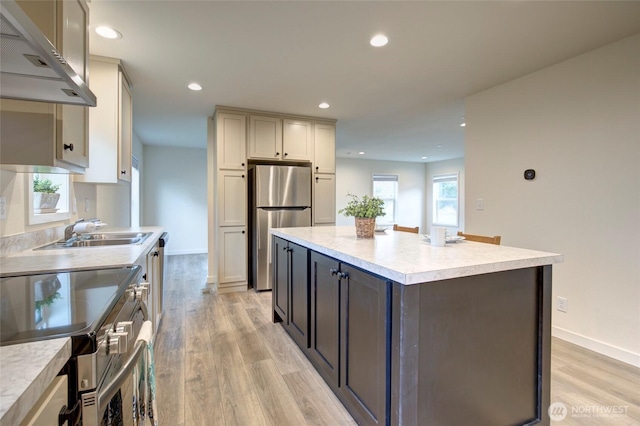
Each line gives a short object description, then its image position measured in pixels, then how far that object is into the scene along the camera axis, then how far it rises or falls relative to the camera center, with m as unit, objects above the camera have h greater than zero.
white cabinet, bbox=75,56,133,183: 2.56 +0.70
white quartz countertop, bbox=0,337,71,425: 0.45 -0.28
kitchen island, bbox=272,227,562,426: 1.23 -0.55
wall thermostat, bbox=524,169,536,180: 2.88 +0.35
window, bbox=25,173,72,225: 1.85 +0.04
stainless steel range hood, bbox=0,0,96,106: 0.78 +0.45
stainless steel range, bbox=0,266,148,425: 0.65 -0.28
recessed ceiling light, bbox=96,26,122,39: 2.17 +1.25
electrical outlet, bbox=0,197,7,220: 1.52 -0.01
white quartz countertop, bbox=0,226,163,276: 1.35 -0.26
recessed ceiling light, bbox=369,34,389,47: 2.26 +1.27
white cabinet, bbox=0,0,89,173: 1.29 +0.39
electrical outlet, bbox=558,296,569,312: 2.67 -0.80
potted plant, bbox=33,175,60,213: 1.97 +0.07
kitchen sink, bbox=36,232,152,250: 2.06 -0.24
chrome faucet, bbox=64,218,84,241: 2.21 -0.18
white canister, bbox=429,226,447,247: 1.87 -0.15
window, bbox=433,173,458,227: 8.37 +0.31
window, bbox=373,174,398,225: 8.80 +0.57
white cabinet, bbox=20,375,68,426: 0.51 -0.35
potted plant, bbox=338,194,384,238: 2.26 -0.03
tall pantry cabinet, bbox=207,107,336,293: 3.99 +0.68
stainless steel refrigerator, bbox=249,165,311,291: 4.00 +0.04
